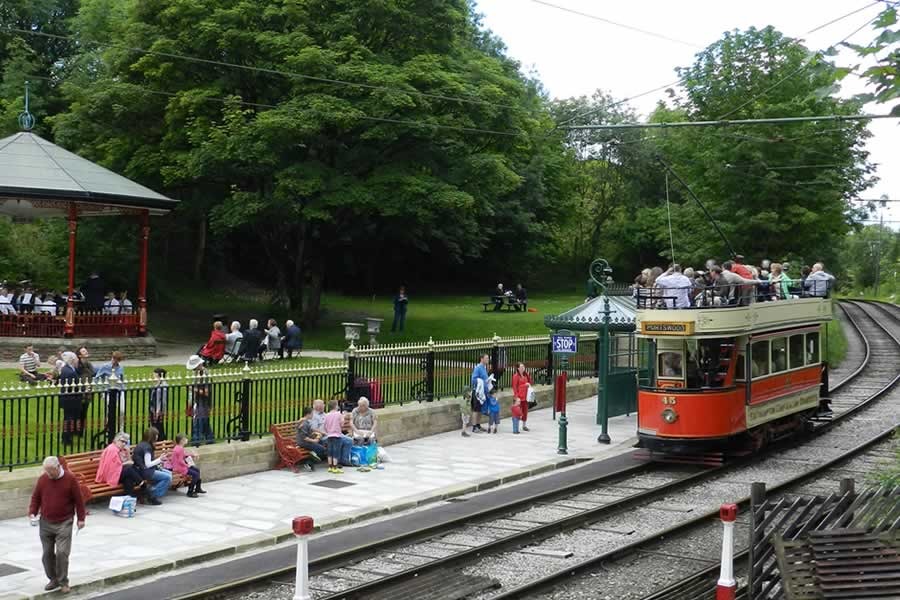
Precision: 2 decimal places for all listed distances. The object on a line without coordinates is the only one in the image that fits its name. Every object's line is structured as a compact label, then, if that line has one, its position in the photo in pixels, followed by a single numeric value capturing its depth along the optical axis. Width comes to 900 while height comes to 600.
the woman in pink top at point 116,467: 14.55
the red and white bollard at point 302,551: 9.54
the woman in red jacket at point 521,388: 23.44
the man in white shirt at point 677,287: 19.19
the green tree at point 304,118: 33.66
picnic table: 48.00
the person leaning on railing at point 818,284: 22.83
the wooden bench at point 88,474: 14.31
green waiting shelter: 23.88
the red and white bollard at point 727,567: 9.74
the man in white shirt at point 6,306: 29.44
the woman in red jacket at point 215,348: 26.61
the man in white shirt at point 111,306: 31.16
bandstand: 28.84
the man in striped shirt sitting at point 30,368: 20.30
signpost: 20.55
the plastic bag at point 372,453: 18.75
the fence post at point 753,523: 9.54
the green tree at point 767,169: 41.94
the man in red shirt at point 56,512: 10.75
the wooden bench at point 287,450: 18.05
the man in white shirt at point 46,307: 29.80
